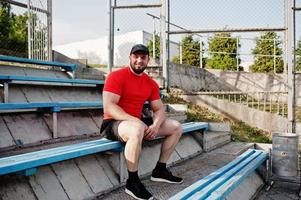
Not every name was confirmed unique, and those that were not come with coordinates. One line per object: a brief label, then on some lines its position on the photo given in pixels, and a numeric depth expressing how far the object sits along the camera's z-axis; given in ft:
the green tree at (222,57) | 52.50
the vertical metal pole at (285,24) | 18.21
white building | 61.16
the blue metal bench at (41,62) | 13.44
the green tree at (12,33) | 23.68
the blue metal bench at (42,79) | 10.94
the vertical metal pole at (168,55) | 20.35
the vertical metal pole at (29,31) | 19.30
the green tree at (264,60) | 51.19
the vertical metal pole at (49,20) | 19.89
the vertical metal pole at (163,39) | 20.20
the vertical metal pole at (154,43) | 26.73
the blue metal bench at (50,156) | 6.17
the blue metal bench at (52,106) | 9.40
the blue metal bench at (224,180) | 7.73
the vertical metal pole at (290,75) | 17.96
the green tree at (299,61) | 38.05
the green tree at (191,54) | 46.97
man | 8.37
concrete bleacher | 7.25
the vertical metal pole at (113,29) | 20.75
